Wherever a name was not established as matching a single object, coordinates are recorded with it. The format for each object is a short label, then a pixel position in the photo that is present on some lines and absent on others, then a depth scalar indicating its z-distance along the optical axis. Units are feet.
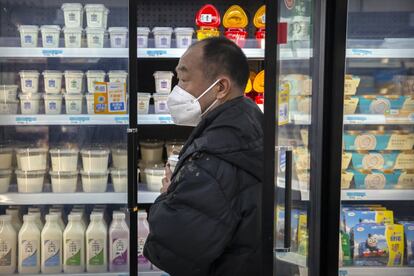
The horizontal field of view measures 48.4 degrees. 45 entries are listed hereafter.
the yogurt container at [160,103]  9.27
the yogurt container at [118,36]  8.95
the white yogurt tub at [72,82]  9.15
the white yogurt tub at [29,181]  8.92
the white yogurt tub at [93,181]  9.12
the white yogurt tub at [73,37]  8.87
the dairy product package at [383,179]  8.54
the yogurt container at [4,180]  9.01
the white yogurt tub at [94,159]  9.19
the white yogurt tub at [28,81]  9.16
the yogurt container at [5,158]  9.17
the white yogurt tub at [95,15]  9.00
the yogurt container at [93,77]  9.17
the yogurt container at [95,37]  8.94
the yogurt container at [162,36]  9.14
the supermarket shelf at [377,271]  8.01
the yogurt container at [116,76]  9.15
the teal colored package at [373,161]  8.61
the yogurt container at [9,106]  9.14
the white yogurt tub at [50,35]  8.85
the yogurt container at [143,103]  9.24
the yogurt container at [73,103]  9.09
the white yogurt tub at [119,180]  9.18
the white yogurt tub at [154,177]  9.27
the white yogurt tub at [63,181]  9.03
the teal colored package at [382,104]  8.45
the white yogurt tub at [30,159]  9.04
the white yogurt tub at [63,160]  9.14
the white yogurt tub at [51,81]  9.14
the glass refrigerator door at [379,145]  8.34
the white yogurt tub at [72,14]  9.00
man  4.57
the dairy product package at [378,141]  8.59
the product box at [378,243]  8.36
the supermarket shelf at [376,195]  7.85
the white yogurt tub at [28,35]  8.87
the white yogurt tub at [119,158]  9.46
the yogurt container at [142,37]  9.09
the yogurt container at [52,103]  9.05
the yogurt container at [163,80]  9.53
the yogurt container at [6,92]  9.09
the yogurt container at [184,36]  9.27
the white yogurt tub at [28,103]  9.07
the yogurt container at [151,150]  9.92
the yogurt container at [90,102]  9.07
